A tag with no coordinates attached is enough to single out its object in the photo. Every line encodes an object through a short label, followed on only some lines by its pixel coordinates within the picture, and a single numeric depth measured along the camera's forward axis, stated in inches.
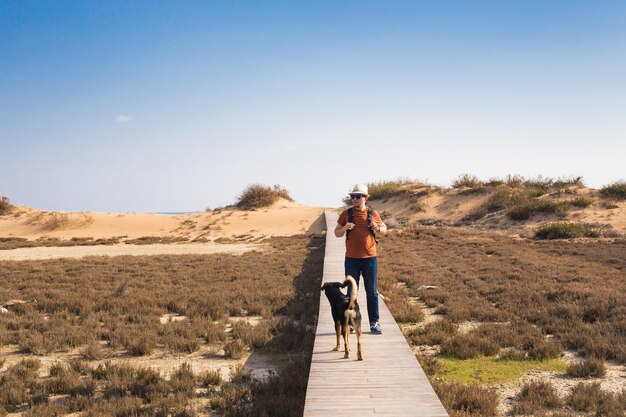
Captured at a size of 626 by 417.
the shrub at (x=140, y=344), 317.7
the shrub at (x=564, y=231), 951.6
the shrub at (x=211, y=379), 263.9
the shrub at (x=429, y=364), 274.7
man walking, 287.3
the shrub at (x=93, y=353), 309.1
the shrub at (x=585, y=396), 223.0
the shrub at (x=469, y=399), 222.2
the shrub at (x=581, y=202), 1163.9
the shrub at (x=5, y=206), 1595.7
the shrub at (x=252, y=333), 337.1
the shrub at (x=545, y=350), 295.9
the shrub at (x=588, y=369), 263.9
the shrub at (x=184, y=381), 251.1
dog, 252.5
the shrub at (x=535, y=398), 222.8
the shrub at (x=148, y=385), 243.6
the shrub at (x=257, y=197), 1577.3
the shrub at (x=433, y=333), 333.7
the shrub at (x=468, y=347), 303.6
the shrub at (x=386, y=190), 1576.0
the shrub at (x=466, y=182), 1518.2
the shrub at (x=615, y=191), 1226.7
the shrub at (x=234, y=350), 312.5
